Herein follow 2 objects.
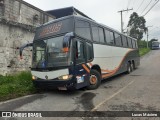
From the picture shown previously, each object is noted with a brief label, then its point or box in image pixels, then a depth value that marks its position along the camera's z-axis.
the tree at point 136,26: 39.04
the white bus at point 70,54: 4.56
